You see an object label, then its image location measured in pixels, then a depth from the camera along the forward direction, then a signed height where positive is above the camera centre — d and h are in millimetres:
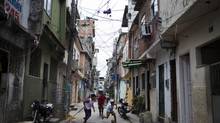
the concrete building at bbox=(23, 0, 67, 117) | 10156 +1522
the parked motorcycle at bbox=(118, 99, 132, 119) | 16941 -1708
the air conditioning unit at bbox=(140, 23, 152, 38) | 13757 +2983
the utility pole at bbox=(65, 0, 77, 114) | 14131 +1882
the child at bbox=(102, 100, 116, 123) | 14621 -1410
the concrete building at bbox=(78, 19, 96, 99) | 40450 +6182
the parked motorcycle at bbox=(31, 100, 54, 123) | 9700 -1041
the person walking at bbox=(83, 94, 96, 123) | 13920 -1178
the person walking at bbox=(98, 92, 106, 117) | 18783 -1361
